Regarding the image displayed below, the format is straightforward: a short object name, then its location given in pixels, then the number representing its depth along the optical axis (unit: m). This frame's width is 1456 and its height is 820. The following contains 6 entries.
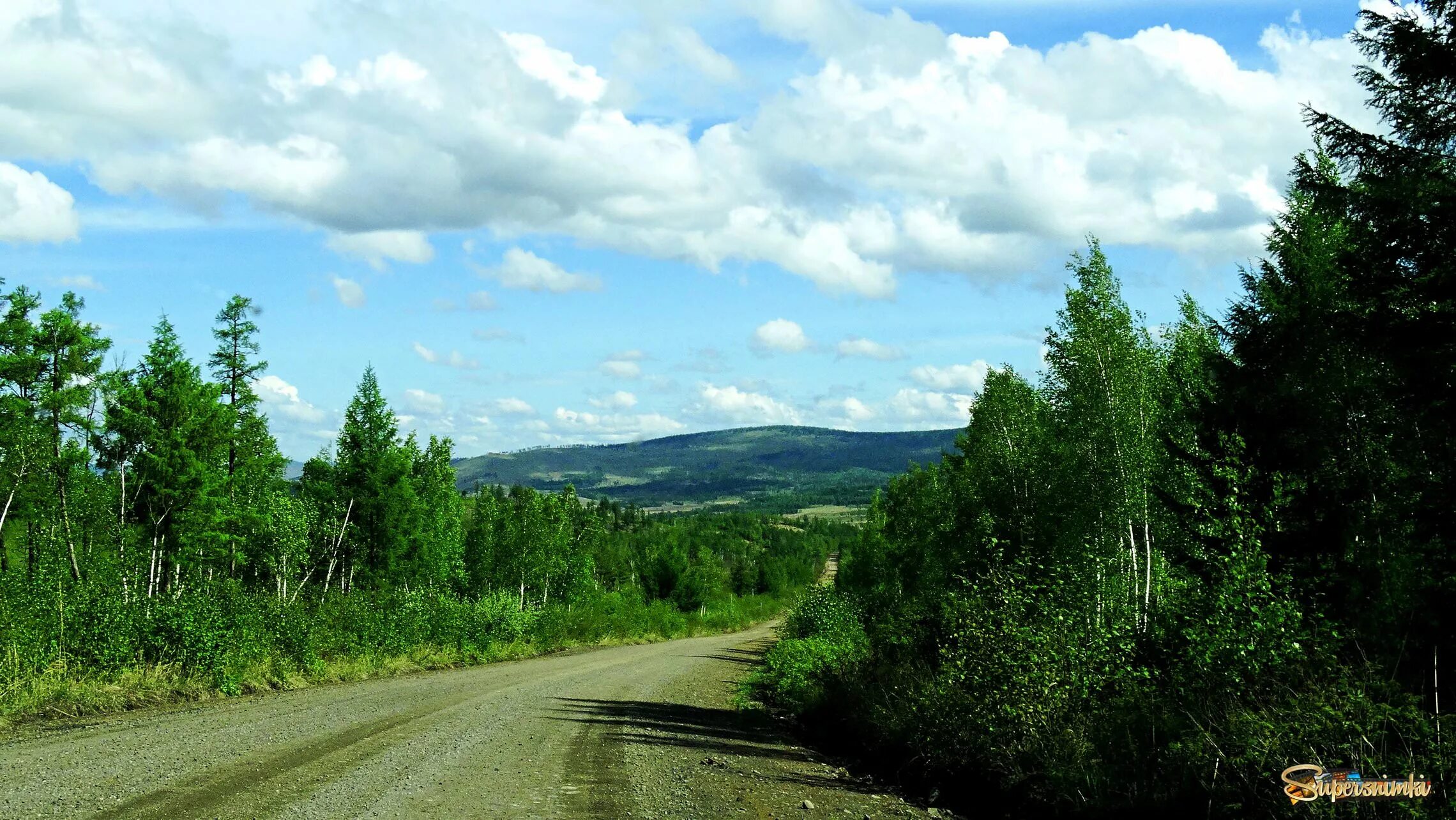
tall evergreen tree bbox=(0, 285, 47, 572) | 25.67
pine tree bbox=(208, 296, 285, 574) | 38.16
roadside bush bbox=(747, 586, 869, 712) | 19.44
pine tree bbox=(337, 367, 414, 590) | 48.34
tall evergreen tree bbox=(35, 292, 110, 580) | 28.38
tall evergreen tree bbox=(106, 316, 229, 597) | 33.53
